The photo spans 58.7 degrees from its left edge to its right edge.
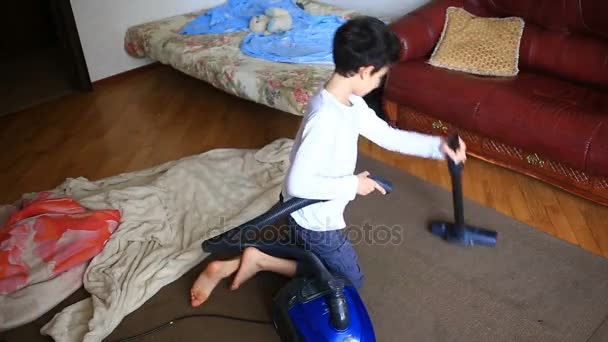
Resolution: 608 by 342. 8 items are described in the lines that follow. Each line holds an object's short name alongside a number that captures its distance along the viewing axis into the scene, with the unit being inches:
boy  53.0
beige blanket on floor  70.6
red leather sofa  84.7
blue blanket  118.0
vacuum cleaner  56.2
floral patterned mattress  104.9
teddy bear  131.2
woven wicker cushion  101.2
